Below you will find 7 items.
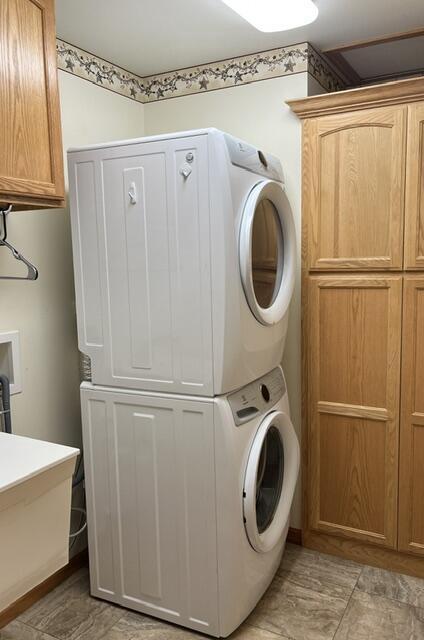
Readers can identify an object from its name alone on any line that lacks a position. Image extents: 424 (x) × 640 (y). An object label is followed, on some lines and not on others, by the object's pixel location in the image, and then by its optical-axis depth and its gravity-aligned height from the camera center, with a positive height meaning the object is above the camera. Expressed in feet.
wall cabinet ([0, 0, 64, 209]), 4.91 +1.59
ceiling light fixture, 6.03 +2.99
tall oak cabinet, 6.93 -0.81
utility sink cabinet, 4.20 -2.09
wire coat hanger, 5.67 +0.20
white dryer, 5.63 +0.06
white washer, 5.98 -2.89
